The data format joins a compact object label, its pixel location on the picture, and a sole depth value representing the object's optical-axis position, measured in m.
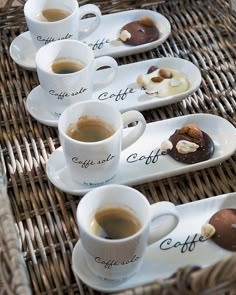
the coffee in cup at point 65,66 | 0.90
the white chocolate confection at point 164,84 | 0.91
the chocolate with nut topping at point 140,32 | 0.99
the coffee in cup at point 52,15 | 0.97
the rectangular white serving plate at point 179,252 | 0.73
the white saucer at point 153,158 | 0.81
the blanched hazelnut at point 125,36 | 0.98
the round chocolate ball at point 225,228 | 0.76
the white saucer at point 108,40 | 0.97
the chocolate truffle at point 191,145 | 0.82
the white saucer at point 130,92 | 0.89
